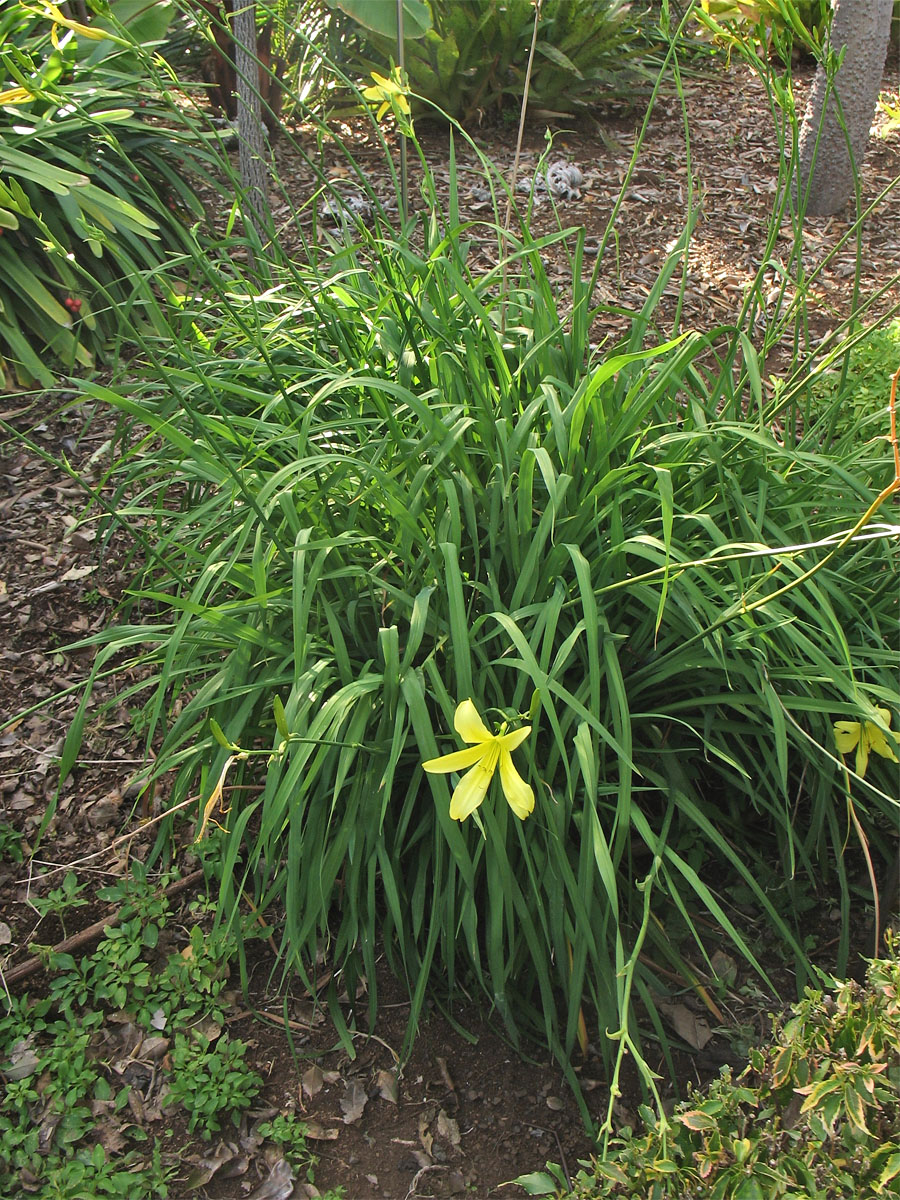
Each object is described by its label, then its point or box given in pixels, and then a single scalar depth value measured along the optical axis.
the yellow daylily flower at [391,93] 1.88
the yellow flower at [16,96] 1.55
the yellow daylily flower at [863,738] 1.54
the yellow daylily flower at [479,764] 1.06
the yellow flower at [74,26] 1.52
